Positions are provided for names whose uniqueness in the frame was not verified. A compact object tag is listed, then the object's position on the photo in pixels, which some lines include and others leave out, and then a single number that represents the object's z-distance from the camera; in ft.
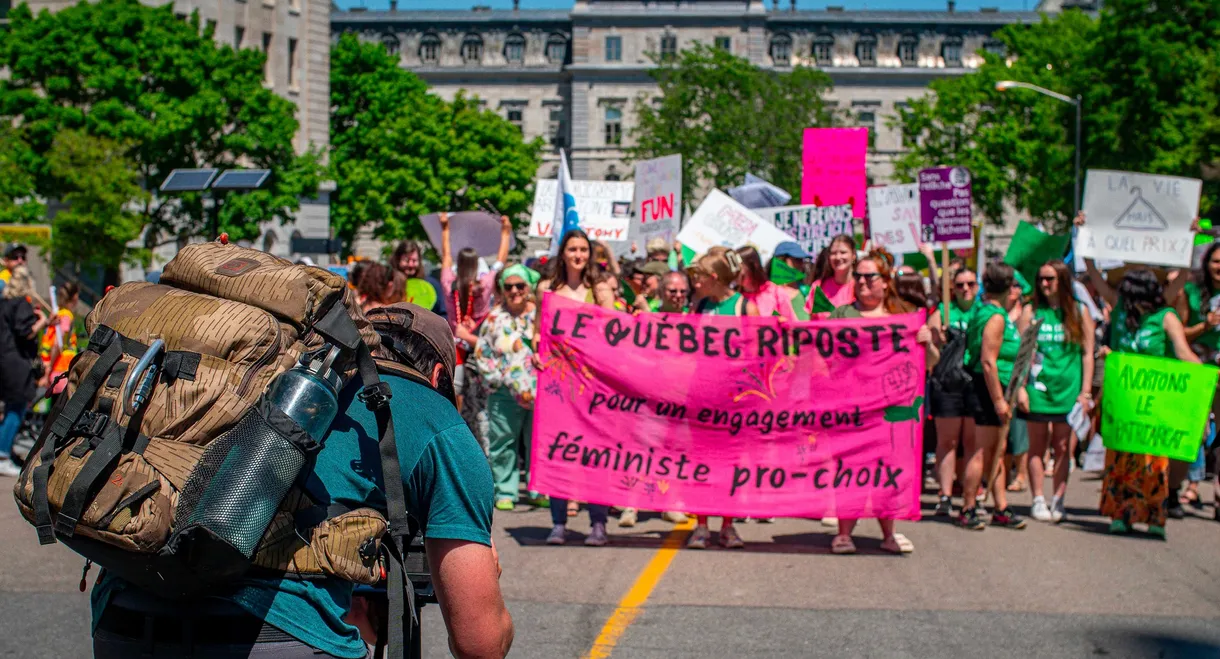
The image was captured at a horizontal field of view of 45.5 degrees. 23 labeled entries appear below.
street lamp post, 136.67
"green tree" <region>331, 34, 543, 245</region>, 216.95
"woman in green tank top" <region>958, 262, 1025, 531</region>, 32.17
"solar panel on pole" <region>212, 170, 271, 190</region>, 56.38
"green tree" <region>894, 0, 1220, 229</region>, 132.98
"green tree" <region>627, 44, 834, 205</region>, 206.28
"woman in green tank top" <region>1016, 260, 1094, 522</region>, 33.50
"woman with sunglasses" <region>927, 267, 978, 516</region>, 33.12
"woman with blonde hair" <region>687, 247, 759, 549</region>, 30.45
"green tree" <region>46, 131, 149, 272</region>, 126.31
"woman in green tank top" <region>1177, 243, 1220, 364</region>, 34.40
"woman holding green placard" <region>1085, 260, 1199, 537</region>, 31.63
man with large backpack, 7.91
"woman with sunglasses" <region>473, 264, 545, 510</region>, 33.37
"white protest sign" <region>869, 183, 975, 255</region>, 53.26
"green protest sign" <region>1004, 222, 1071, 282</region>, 45.01
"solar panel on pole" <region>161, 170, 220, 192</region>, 56.54
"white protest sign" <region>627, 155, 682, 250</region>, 54.03
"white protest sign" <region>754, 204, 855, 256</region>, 56.90
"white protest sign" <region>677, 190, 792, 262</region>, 51.44
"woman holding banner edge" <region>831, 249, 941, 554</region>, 28.99
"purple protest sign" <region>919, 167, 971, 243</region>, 50.85
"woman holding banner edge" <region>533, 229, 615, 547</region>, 31.60
